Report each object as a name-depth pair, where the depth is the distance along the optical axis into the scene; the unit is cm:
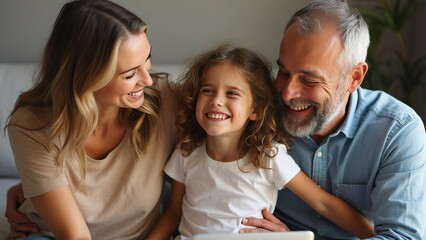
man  153
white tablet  120
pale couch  221
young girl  156
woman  148
